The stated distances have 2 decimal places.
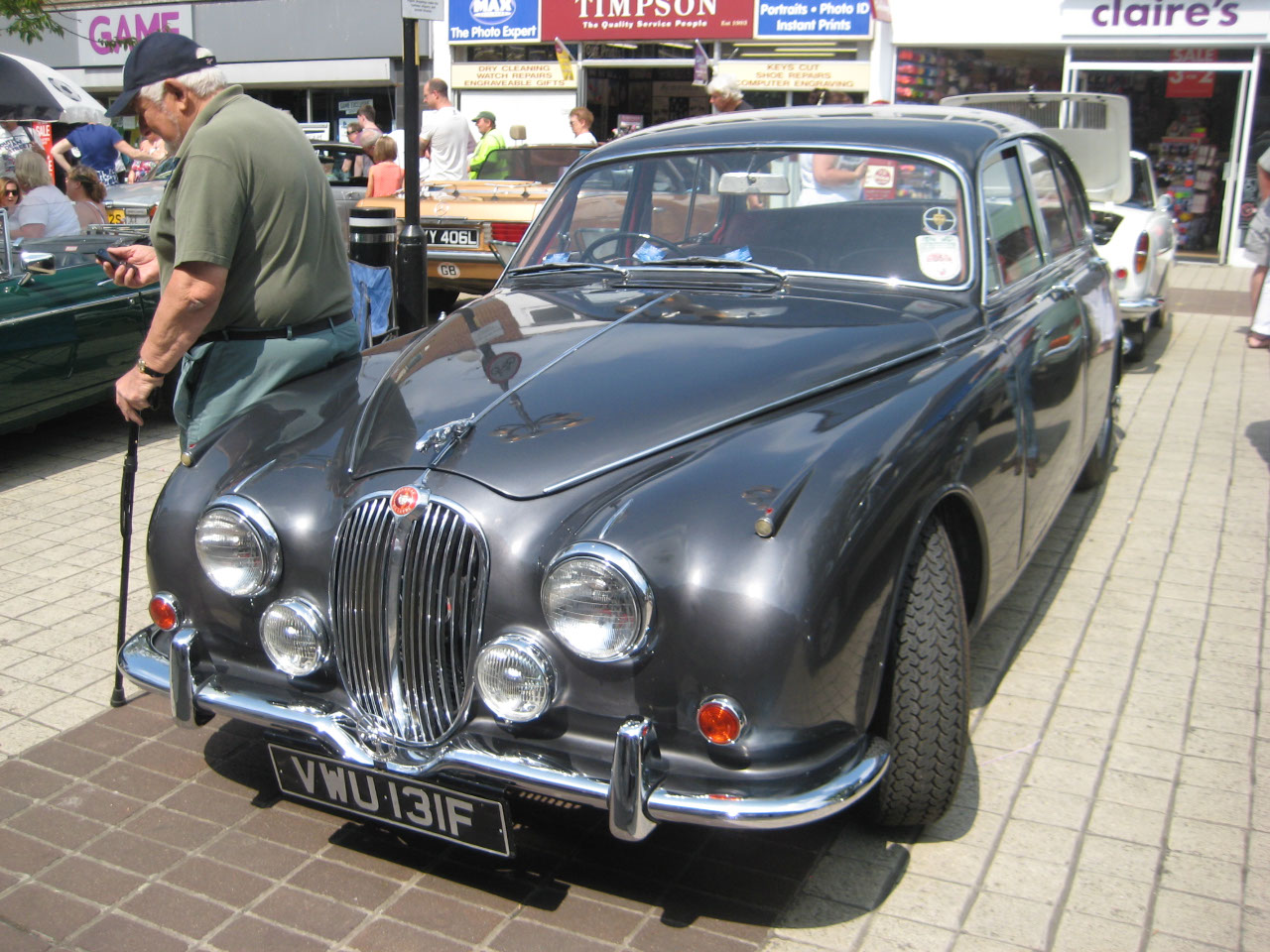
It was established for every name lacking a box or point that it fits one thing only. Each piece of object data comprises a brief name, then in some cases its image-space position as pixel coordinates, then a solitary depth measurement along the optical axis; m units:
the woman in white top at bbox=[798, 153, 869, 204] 3.96
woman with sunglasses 7.17
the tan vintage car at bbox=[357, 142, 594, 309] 8.74
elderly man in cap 3.51
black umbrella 9.66
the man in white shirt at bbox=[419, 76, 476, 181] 11.86
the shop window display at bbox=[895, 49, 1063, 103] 15.23
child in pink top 10.33
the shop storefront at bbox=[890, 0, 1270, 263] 13.80
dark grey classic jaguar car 2.46
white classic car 8.20
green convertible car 6.09
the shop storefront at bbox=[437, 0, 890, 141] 15.78
